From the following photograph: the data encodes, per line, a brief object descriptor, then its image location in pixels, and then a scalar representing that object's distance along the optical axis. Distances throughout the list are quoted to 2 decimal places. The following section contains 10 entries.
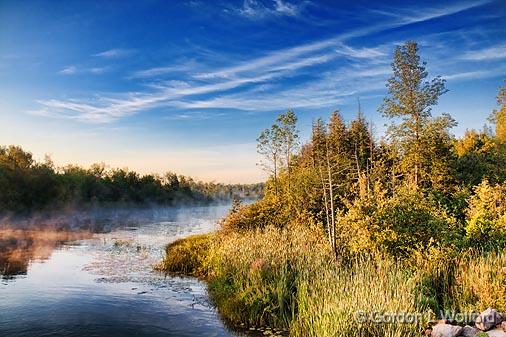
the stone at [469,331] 9.07
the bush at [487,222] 15.01
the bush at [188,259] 21.75
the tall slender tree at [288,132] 32.84
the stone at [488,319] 9.27
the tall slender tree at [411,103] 32.56
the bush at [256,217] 24.03
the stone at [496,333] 8.76
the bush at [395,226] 14.64
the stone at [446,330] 9.02
